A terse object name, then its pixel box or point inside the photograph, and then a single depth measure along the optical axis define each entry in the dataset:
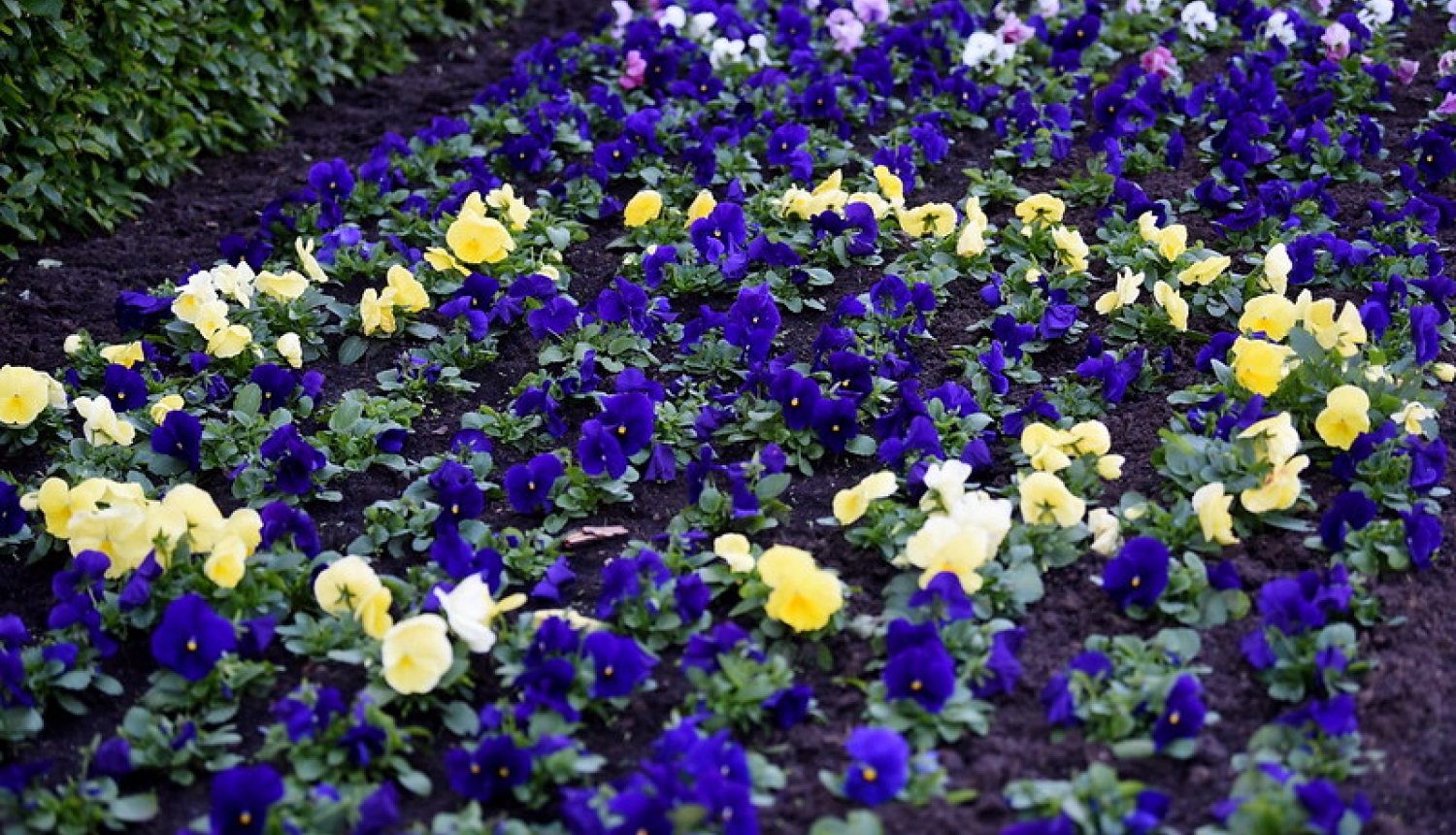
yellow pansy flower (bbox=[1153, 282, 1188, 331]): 3.95
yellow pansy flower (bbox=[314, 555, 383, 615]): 2.99
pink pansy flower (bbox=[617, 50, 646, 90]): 5.82
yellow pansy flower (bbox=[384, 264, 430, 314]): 4.23
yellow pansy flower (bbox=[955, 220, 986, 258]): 4.40
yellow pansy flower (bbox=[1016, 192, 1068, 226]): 4.51
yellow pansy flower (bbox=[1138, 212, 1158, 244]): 4.37
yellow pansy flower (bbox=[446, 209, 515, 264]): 4.41
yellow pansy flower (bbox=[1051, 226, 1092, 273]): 4.27
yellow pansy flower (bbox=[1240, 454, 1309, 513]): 3.15
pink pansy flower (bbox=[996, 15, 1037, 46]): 5.89
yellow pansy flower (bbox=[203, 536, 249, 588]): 3.01
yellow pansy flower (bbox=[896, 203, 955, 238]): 4.53
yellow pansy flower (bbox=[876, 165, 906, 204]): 4.70
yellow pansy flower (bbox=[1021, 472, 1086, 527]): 3.17
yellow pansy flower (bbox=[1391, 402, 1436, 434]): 3.38
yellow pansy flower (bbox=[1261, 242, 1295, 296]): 4.06
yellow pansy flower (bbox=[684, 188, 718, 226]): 4.58
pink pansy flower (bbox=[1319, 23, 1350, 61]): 5.66
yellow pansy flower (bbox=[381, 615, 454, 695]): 2.78
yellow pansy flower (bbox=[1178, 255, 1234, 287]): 4.11
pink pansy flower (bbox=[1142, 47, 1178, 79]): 5.58
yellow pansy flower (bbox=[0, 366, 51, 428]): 3.73
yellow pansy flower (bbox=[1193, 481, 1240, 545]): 3.09
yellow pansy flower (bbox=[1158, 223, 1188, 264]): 4.25
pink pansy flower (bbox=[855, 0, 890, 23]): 6.23
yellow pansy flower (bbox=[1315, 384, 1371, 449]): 3.30
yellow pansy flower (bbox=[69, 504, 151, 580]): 3.11
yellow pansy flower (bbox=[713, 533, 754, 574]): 3.07
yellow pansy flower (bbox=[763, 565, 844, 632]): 2.92
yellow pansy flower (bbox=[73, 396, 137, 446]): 3.67
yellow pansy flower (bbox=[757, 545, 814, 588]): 2.95
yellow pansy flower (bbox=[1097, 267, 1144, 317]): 4.07
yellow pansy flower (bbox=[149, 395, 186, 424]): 3.76
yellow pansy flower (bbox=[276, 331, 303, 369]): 4.05
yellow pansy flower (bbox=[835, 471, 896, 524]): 3.23
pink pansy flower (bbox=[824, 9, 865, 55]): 5.98
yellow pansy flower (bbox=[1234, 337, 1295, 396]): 3.54
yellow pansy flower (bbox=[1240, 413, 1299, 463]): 3.22
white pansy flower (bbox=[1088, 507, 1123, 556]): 3.15
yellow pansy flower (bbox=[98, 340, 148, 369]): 4.03
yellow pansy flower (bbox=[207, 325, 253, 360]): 4.04
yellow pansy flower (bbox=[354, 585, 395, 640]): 2.92
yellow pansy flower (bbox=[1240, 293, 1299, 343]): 3.76
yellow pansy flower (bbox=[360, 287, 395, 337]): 4.19
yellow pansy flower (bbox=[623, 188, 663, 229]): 4.66
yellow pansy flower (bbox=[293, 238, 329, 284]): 4.38
